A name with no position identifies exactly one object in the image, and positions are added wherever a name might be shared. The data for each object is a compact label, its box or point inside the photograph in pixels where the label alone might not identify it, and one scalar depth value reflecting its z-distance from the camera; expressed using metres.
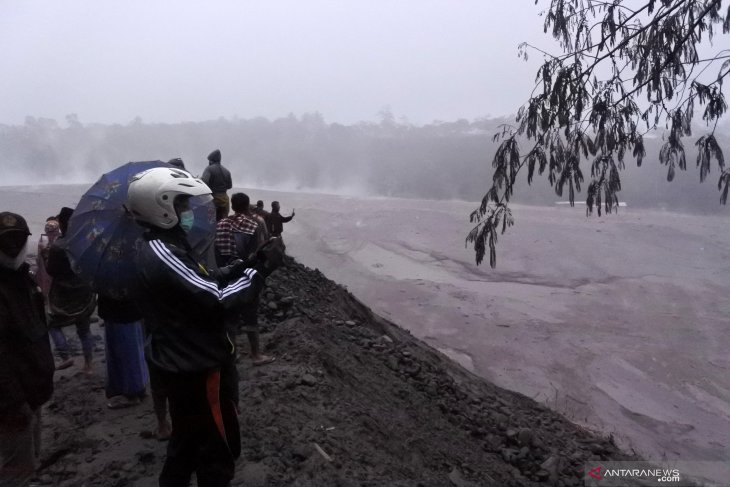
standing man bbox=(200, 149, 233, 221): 5.21
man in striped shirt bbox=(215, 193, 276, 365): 4.02
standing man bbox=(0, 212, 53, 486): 2.57
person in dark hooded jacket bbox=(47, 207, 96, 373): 4.26
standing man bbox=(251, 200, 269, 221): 5.10
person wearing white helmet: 2.12
